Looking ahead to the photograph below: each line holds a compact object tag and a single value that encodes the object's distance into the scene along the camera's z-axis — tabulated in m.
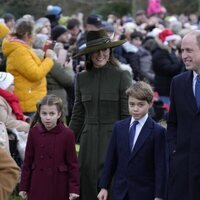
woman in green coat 15.05
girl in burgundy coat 14.77
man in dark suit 12.79
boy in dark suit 13.50
